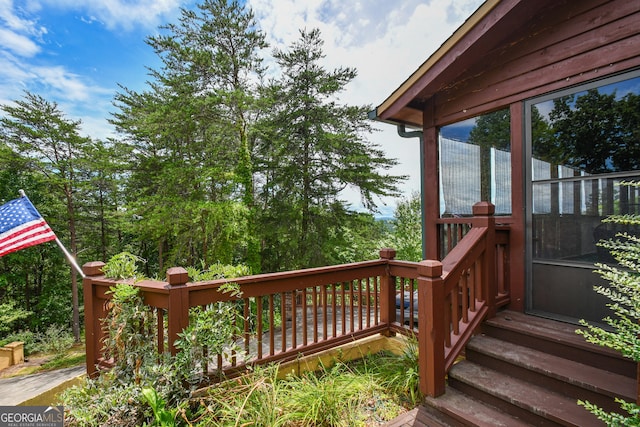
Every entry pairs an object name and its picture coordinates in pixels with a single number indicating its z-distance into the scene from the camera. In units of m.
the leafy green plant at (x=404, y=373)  2.59
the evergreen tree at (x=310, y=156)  11.15
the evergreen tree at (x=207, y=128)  10.04
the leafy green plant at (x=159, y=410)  1.99
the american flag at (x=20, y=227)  4.15
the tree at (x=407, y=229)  10.91
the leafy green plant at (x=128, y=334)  2.36
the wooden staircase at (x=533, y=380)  1.95
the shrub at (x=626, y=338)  1.43
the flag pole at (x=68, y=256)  4.25
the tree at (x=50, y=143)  12.45
